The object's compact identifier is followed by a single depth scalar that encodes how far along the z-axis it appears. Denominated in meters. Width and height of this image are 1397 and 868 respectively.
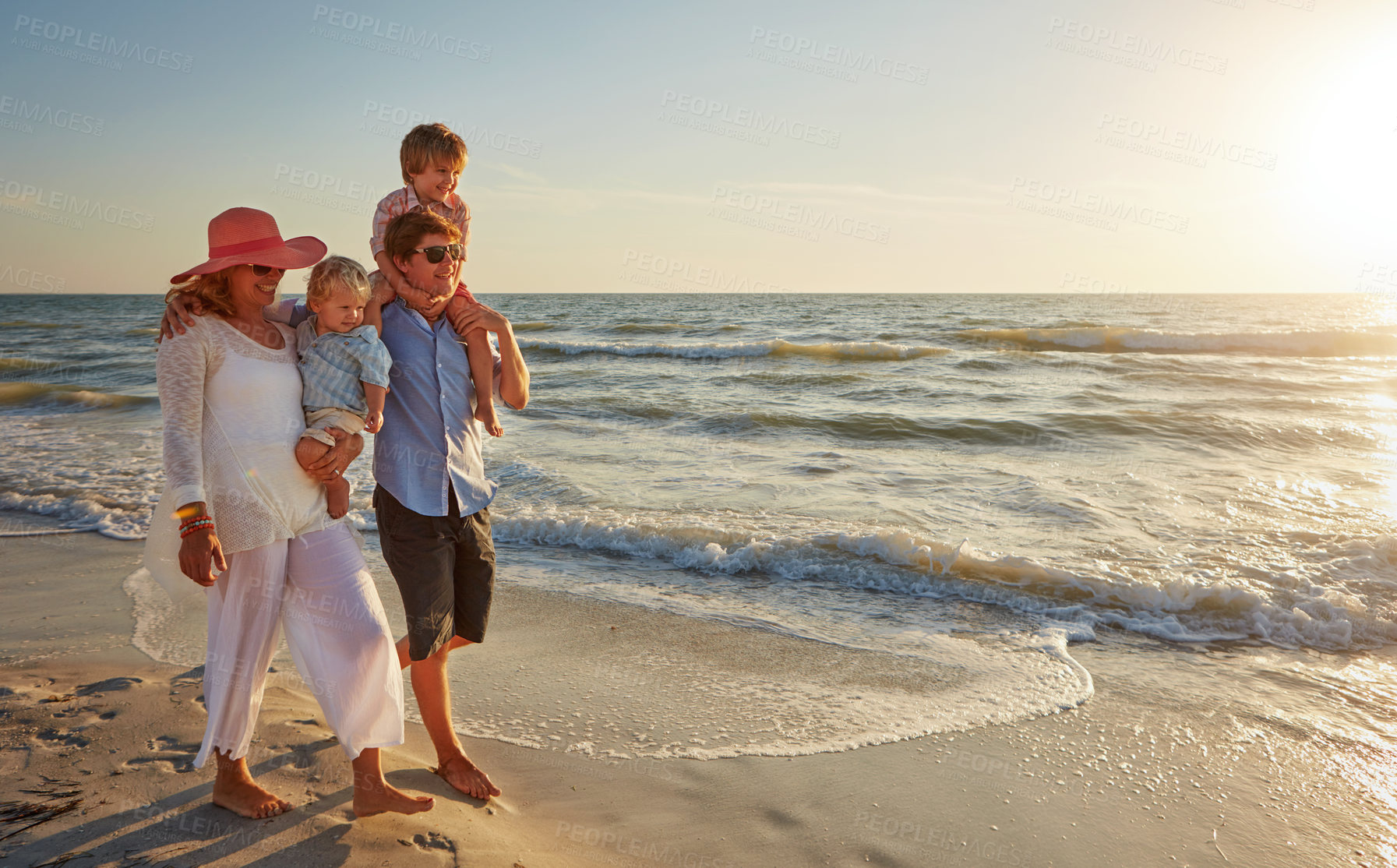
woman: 2.14
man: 2.43
